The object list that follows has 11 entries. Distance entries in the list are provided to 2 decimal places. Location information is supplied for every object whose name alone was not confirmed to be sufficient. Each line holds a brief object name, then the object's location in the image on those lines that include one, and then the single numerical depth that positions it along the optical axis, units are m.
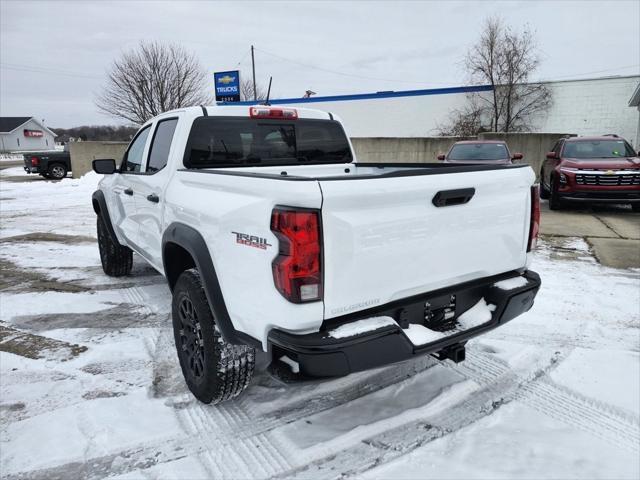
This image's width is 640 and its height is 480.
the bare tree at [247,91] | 49.09
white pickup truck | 2.09
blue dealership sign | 24.77
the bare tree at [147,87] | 27.20
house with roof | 75.50
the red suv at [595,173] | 9.64
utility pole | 36.64
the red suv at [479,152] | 12.59
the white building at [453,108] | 23.67
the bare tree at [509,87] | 25.42
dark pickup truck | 20.98
